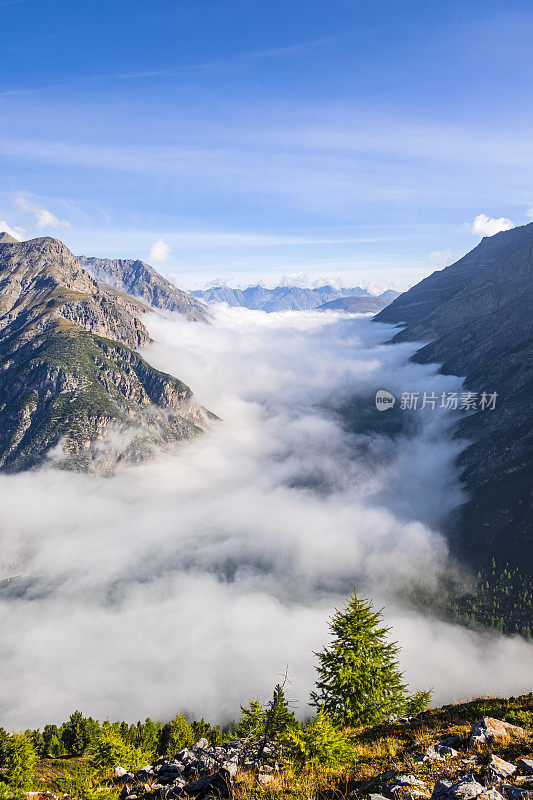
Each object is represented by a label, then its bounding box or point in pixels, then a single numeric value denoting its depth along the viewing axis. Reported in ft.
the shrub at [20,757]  218.79
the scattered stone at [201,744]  116.61
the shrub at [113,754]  155.22
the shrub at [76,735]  393.50
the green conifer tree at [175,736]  328.60
